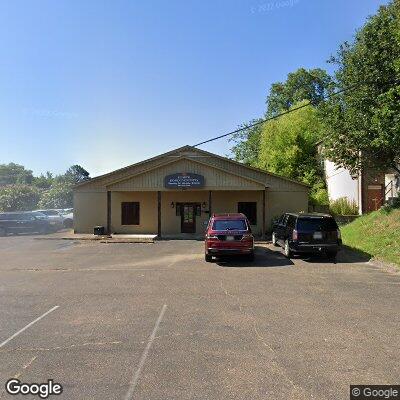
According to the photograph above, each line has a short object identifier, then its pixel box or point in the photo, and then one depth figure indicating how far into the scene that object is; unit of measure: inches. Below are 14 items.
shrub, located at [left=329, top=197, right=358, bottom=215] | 1224.2
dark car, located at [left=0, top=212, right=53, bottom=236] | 1235.2
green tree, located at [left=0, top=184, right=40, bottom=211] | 2208.4
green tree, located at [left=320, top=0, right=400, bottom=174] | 769.2
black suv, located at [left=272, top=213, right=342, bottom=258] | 631.2
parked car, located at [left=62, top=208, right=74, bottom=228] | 1417.7
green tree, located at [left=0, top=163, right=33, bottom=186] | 5584.6
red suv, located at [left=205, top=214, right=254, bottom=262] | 606.5
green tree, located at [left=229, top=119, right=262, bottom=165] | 2246.6
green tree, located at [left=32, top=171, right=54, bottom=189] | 5083.7
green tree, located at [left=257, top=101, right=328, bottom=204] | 1708.9
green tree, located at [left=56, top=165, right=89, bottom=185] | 4956.4
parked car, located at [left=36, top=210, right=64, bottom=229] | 1347.2
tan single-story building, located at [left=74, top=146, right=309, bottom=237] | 1075.3
